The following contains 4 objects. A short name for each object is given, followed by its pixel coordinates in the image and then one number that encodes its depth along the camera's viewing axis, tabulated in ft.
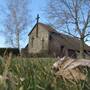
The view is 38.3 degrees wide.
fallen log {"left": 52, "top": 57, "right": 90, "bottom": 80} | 1.89
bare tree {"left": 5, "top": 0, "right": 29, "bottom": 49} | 65.06
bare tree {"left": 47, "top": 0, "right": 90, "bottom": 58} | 50.09
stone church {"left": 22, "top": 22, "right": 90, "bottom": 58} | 70.58
